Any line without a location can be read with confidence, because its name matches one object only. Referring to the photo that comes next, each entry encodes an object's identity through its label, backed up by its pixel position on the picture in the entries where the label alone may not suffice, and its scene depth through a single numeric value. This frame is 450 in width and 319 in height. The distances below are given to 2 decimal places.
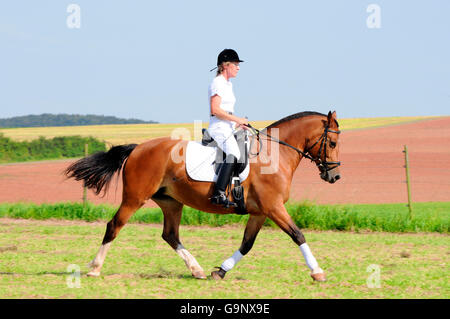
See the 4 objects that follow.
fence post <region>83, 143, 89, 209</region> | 30.82
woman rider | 14.02
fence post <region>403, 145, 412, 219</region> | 27.32
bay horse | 14.17
